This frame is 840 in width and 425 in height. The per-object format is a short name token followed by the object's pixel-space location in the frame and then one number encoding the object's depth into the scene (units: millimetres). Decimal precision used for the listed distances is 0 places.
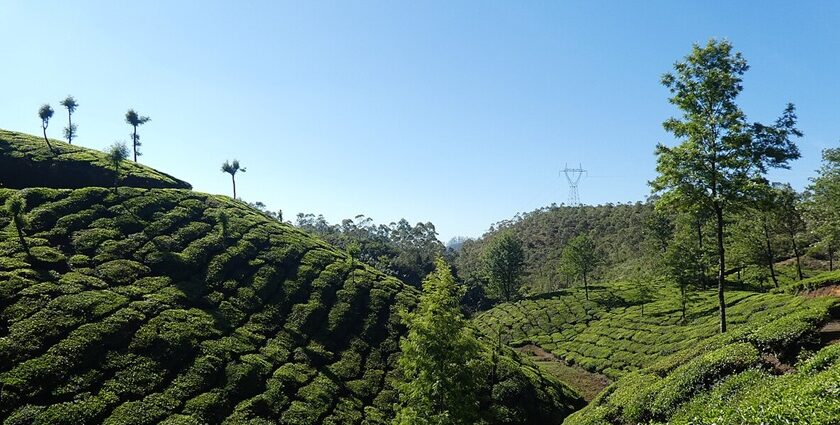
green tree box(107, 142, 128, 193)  62625
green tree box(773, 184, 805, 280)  59591
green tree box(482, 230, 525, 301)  97188
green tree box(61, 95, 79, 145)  76031
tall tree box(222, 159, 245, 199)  82875
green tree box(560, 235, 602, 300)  83812
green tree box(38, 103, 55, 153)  70875
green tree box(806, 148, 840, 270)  40406
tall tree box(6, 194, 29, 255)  43219
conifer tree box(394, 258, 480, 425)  24547
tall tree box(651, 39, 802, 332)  24281
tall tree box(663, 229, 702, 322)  57469
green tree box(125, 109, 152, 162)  80188
